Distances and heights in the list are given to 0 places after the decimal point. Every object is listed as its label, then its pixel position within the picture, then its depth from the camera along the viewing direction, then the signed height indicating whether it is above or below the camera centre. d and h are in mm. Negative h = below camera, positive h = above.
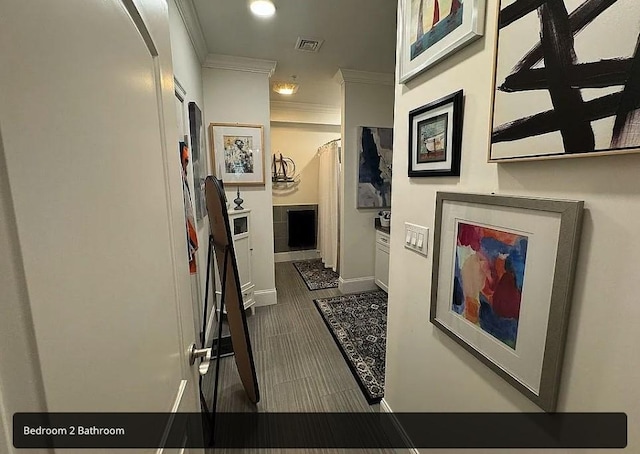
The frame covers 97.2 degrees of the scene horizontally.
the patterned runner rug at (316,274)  3926 -1382
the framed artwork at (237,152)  2885 +328
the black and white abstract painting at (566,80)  561 +237
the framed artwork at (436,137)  1022 +182
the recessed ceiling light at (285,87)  3482 +1207
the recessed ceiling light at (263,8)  1926 +1226
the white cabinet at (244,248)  2773 -657
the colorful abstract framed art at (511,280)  710 -292
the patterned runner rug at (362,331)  2064 -1386
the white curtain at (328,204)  4227 -323
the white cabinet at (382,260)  3385 -925
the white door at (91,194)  299 -13
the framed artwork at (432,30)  924 +571
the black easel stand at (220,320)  1648 -822
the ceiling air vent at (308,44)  2452 +1236
